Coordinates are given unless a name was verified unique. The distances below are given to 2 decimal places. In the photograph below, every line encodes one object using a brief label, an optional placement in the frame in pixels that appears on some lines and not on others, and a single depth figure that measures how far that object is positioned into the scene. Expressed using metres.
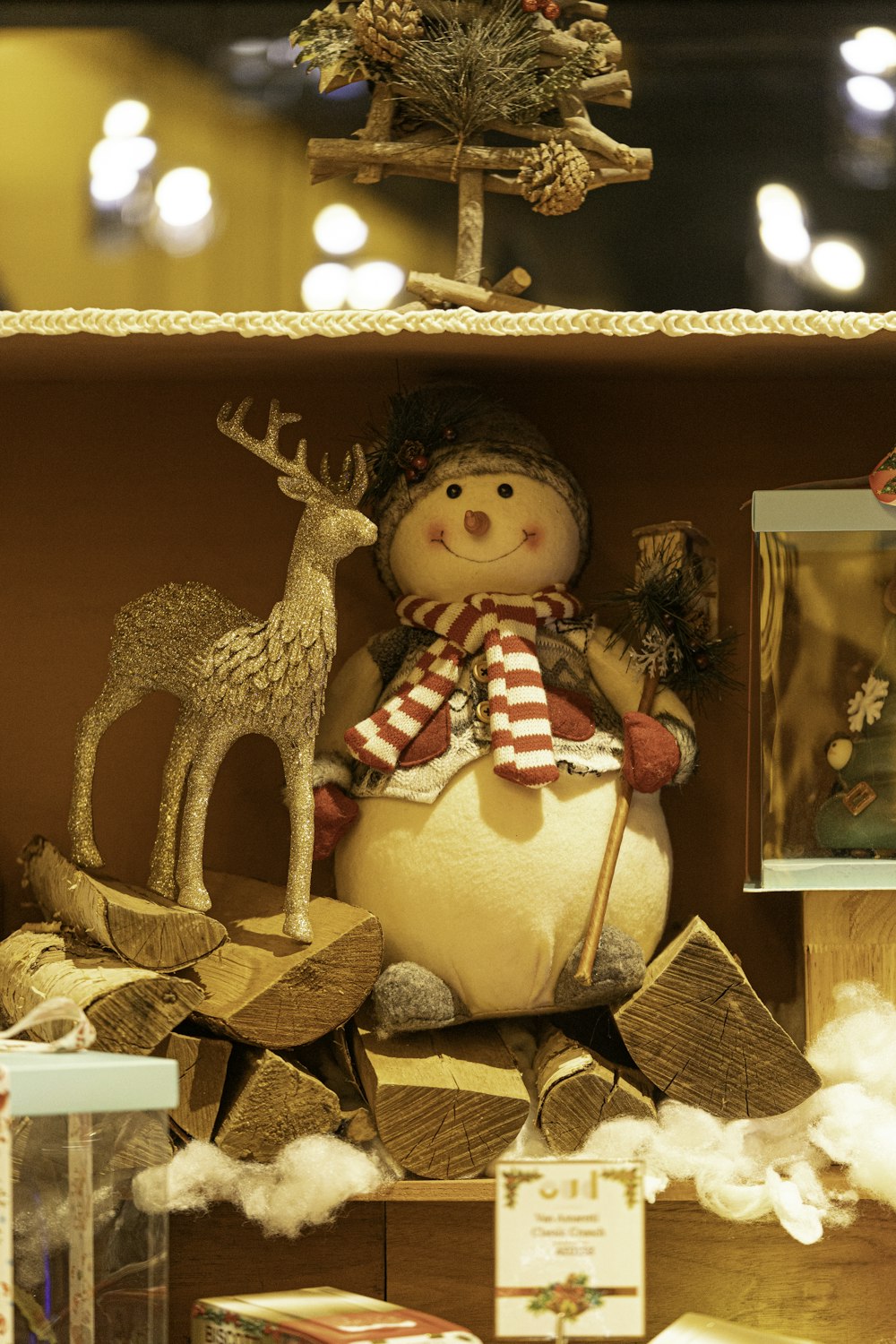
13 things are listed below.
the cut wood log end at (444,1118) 2.31
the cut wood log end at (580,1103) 2.34
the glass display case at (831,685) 2.40
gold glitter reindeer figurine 2.39
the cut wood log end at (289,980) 2.31
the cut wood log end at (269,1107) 2.31
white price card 2.12
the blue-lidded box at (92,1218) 2.12
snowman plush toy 2.41
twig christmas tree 2.41
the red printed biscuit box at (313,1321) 2.15
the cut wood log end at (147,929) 2.29
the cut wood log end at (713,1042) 2.35
